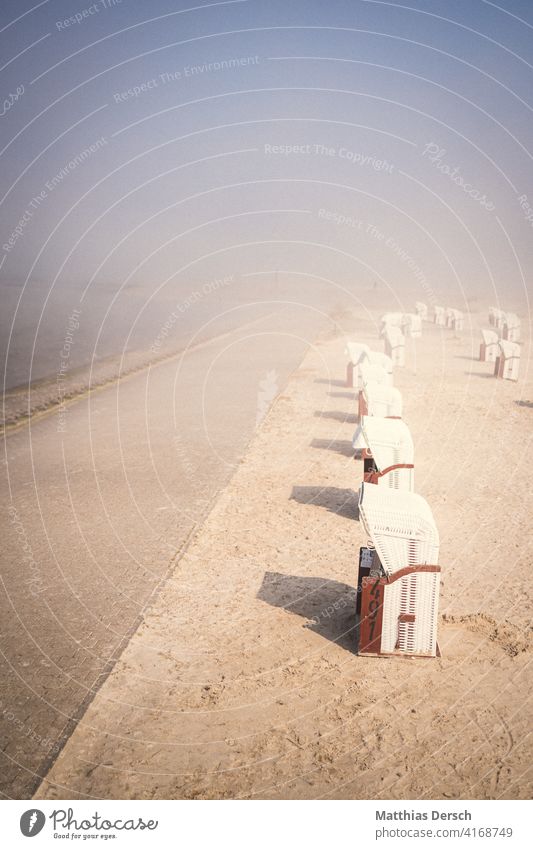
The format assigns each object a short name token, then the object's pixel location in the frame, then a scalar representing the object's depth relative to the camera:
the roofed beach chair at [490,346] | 35.09
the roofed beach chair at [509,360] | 28.97
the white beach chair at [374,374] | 19.53
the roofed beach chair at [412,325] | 43.59
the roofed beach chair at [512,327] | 40.28
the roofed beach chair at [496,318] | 42.96
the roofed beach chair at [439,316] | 53.41
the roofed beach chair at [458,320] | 49.88
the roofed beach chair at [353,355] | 26.34
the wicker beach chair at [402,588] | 7.85
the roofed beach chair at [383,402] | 16.59
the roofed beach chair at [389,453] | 12.30
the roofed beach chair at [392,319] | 42.81
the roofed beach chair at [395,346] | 32.59
